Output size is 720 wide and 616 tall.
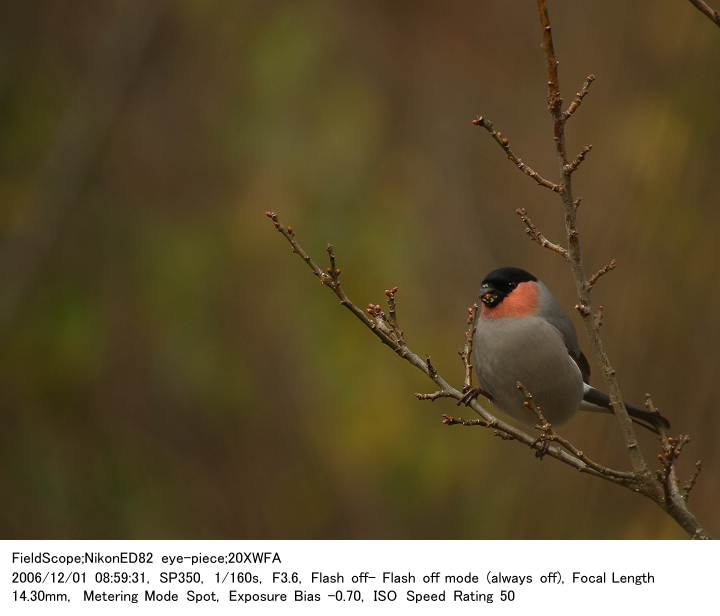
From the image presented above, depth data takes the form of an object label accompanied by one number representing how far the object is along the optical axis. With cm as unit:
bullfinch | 873
